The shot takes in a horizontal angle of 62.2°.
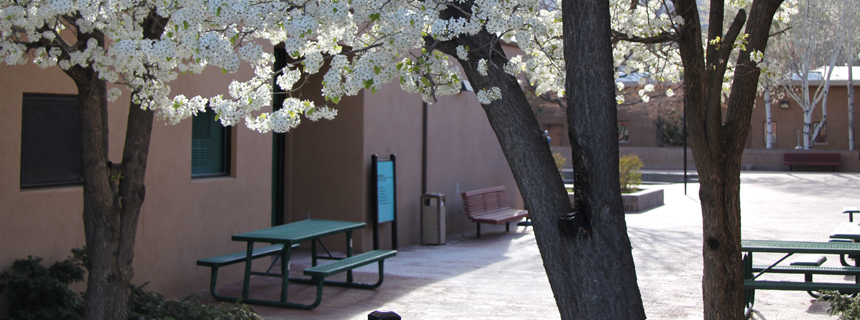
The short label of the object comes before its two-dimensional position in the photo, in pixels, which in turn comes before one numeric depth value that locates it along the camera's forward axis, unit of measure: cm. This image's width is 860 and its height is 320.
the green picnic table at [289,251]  686
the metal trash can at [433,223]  1155
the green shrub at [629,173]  1758
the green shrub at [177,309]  555
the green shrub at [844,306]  527
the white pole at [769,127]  3450
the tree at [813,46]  3194
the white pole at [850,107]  3241
